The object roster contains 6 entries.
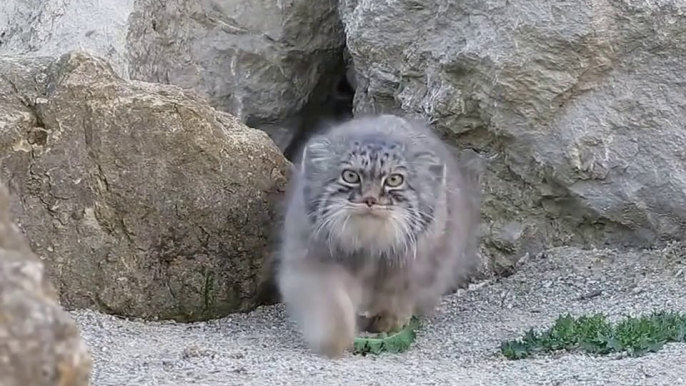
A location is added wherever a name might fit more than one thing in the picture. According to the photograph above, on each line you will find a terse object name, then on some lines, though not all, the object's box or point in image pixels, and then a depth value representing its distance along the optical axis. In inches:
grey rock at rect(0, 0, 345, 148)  494.3
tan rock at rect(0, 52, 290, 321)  391.9
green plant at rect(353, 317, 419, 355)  373.1
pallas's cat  369.4
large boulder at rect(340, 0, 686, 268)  430.6
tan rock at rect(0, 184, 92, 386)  196.4
